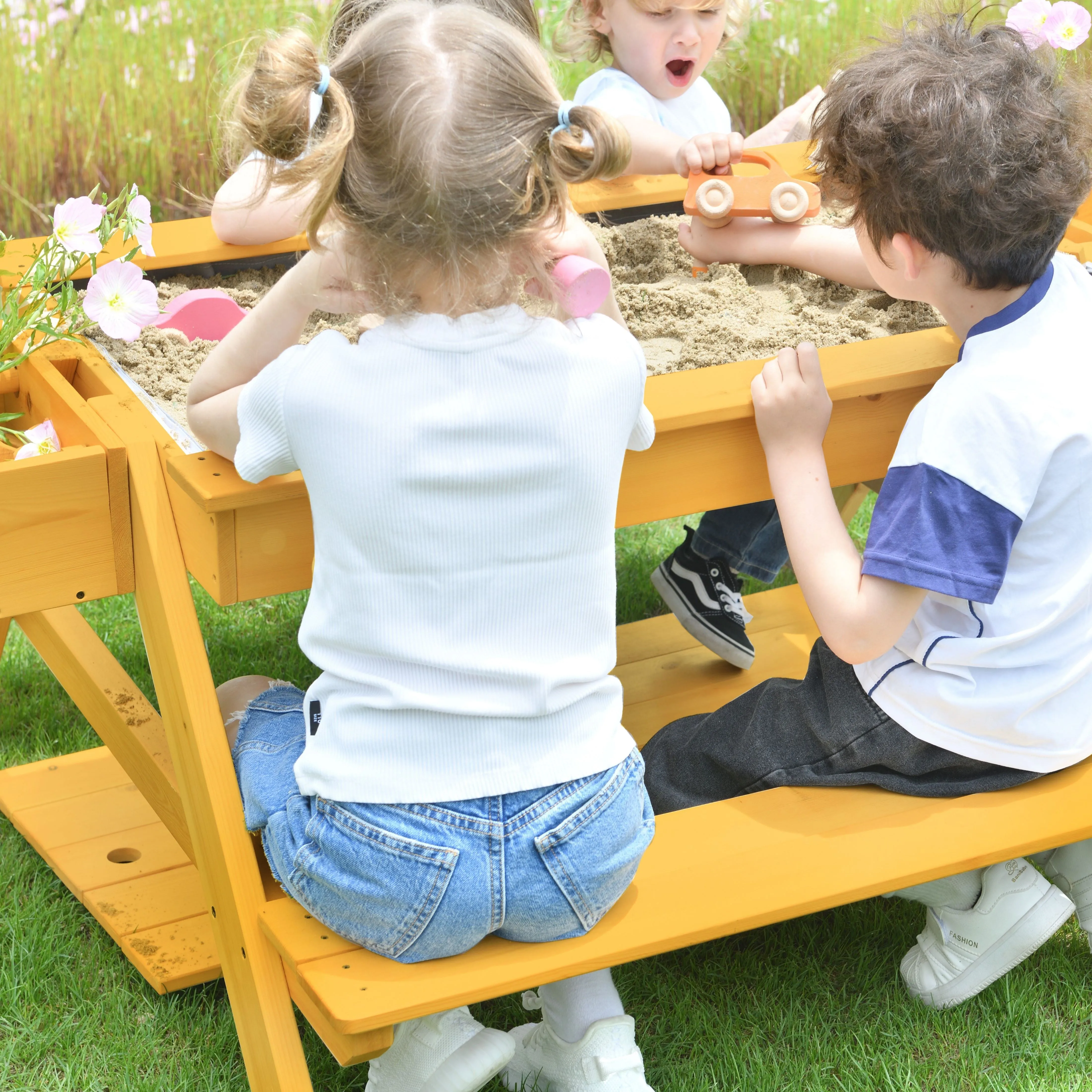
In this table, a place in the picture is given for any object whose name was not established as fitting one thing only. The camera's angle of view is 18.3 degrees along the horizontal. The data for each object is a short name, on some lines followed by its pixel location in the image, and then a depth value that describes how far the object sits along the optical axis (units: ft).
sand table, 9.48
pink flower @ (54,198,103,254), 8.98
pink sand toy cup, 8.30
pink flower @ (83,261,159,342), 9.04
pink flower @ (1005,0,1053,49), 9.42
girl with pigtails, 8.13
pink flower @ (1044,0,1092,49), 9.41
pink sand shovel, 8.92
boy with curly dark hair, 8.69
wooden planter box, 8.75
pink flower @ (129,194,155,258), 9.03
